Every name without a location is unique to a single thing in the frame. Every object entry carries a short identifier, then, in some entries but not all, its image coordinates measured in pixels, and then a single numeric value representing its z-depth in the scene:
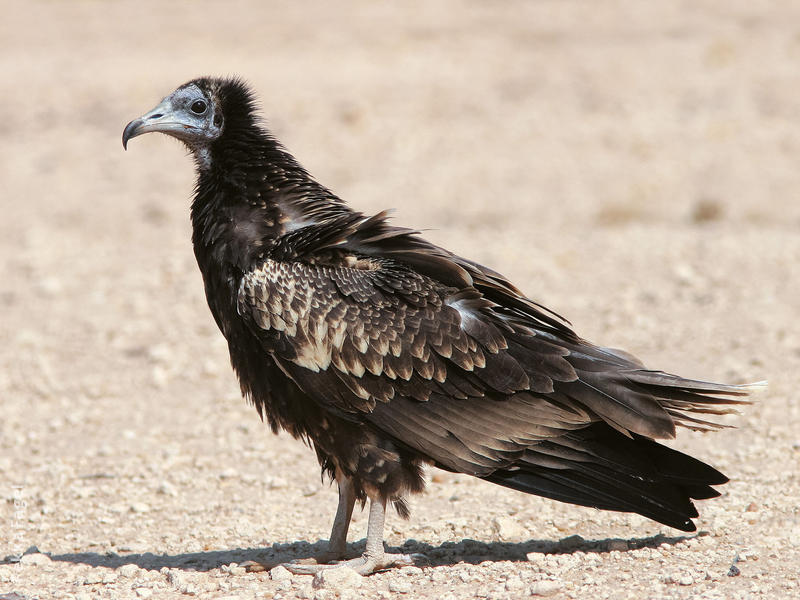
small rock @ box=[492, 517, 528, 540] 14.42
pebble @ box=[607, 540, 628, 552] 13.32
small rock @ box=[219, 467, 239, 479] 17.61
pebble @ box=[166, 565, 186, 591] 12.69
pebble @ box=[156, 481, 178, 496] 16.86
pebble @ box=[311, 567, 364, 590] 12.49
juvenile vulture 12.70
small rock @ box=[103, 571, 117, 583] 13.05
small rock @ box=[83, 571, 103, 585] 13.05
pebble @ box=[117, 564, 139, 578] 13.27
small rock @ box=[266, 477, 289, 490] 17.22
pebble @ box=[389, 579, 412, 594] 12.31
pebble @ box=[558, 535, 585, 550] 13.71
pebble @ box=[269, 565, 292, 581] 12.96
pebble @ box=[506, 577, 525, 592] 11.99
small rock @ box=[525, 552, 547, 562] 12.97
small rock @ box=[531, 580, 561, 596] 11.80
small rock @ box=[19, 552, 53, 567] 13.95
